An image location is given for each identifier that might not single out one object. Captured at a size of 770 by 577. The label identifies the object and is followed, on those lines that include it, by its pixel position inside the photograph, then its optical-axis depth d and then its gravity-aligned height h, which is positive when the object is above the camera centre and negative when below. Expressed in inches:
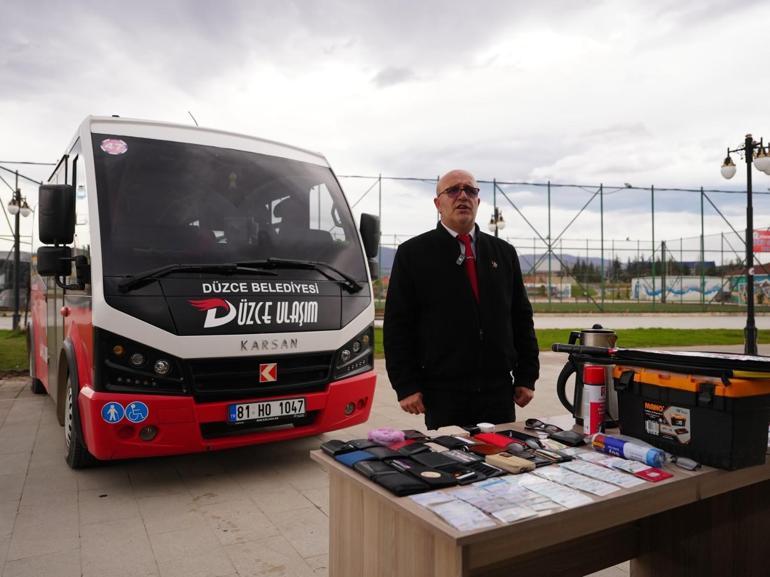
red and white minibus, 159.9 -4.2
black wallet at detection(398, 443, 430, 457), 85.0 -23.7
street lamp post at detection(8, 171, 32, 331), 667.5 +73.0
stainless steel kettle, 101.3 -16.5
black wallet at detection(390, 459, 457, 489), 74.7 -24.0
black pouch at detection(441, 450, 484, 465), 82.3 -24.0
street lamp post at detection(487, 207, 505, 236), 995.9 +87.6
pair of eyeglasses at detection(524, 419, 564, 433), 101.4 -24.6
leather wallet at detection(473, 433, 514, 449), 91.0 -24.0
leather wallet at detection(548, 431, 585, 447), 94.1 -24.4
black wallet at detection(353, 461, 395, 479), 77.4 -23.9
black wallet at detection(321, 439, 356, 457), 87.4 -23.8
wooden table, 66.6 -33.5
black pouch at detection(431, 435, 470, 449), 90.4 -24.0
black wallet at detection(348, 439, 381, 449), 89.1 -23.7
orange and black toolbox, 80.8 -17.3
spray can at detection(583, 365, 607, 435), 99.1 -19.3
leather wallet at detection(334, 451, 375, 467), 83.0 -24.0
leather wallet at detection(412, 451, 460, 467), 80.6 -23.7
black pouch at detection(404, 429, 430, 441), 93.9 -23.9
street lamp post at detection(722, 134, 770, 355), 497.4 +75.9
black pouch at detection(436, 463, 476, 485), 76.0 -24.2
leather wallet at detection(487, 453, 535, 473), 80.2 -24.2
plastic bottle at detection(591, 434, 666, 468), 82.9 -23.8
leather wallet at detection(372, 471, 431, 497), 72.3 -24.1
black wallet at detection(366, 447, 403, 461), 83.6 -23.6
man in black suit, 123.3 -9.0
